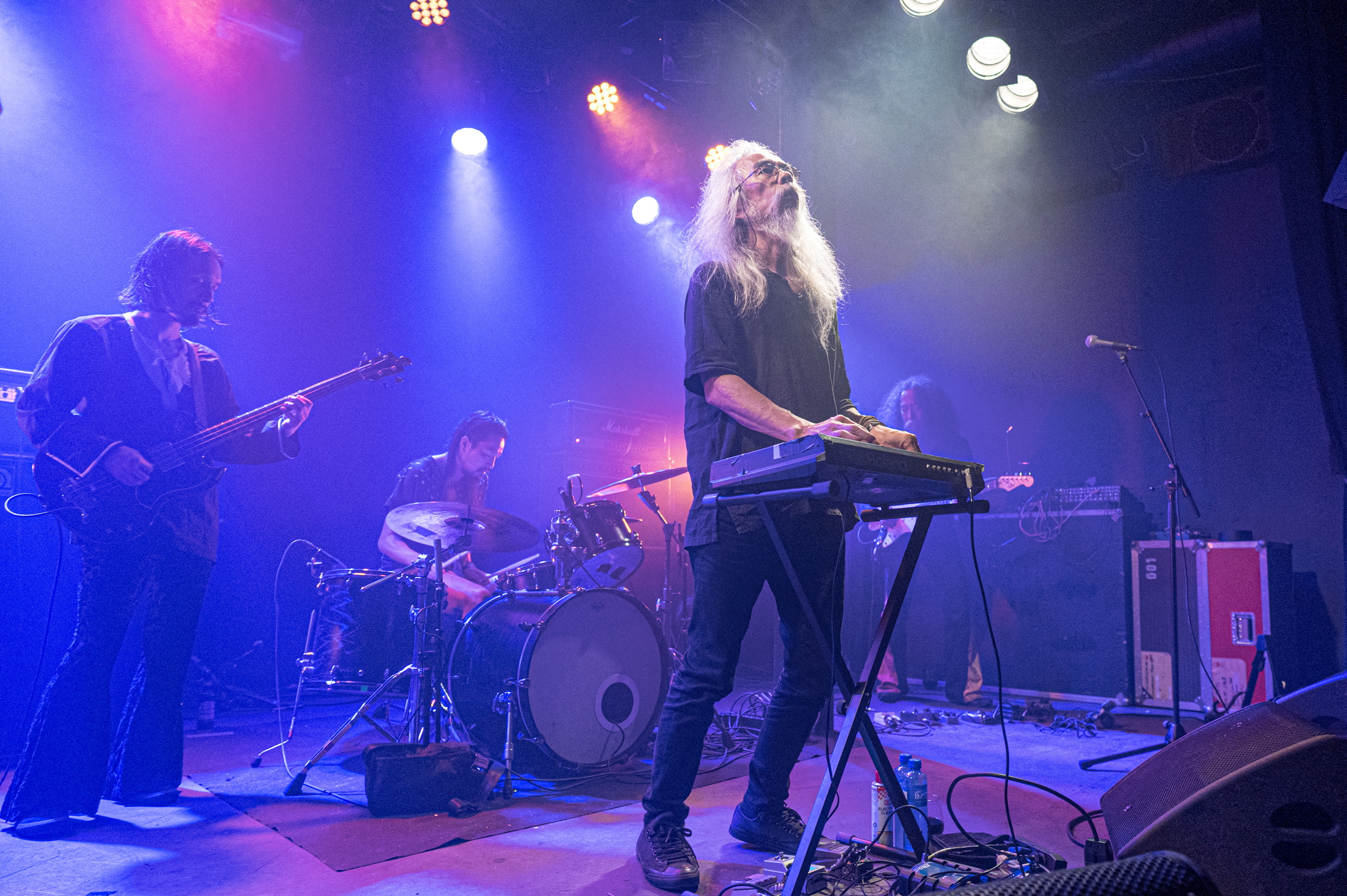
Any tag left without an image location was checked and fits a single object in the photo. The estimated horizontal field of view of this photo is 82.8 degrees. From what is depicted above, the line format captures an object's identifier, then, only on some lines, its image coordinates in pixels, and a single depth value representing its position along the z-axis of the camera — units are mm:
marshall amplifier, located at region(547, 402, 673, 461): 6422
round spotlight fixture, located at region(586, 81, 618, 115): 6512
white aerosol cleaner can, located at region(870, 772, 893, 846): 2289
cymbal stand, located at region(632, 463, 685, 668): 4684
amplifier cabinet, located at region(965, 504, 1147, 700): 5266
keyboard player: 2143
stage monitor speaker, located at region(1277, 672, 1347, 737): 1762
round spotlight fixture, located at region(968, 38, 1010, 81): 5758
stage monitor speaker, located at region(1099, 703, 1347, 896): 1366
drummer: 4602
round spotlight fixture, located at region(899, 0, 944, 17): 5609
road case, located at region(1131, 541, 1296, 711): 4773
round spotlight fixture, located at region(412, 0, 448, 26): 5391
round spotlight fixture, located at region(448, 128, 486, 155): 6301
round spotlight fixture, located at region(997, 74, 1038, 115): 6348
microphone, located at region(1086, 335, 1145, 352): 4105
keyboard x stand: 1619
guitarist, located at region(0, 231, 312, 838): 2699
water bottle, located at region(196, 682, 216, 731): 4500
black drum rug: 2512
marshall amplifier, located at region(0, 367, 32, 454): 3957
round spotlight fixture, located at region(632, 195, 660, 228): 7488
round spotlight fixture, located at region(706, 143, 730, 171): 6766
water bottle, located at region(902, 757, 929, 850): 2318
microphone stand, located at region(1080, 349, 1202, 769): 3506
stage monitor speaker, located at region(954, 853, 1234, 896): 767
